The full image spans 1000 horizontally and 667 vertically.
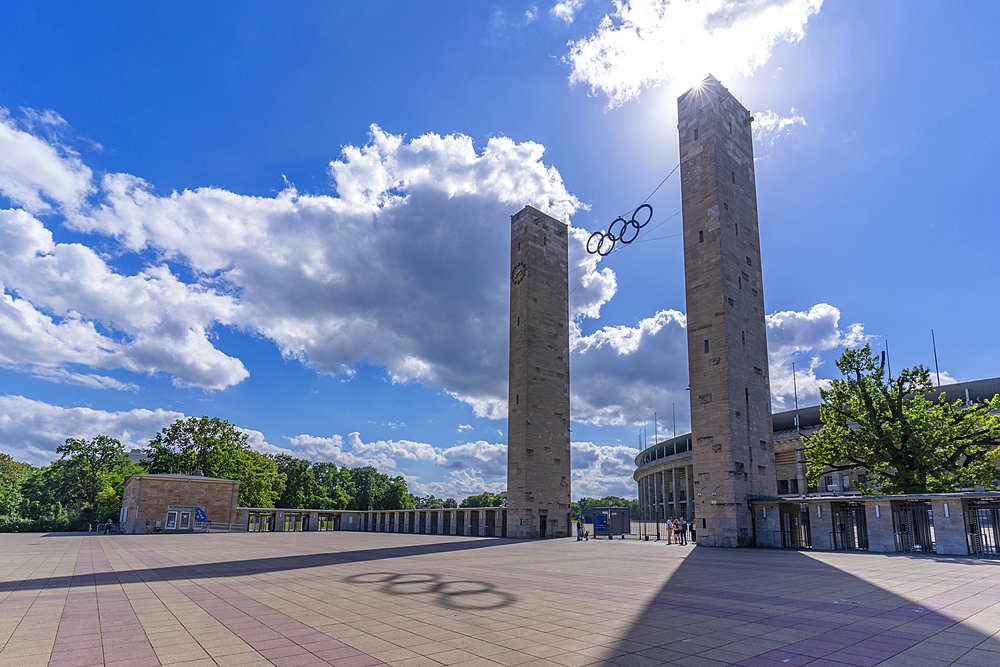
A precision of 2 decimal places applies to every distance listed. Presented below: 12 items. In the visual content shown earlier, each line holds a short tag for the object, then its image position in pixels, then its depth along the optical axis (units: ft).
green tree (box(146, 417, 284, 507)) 217.36
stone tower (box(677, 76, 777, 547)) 100.32
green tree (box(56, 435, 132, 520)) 247.50
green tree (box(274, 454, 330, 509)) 292.40
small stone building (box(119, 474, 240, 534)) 165.58
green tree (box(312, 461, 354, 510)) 331.36
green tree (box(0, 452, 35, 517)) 222.89
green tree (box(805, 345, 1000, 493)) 92.48
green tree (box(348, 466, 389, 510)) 345.31
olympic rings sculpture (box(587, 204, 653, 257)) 130.25
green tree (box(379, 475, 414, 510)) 353.31
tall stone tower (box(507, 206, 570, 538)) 144.46
